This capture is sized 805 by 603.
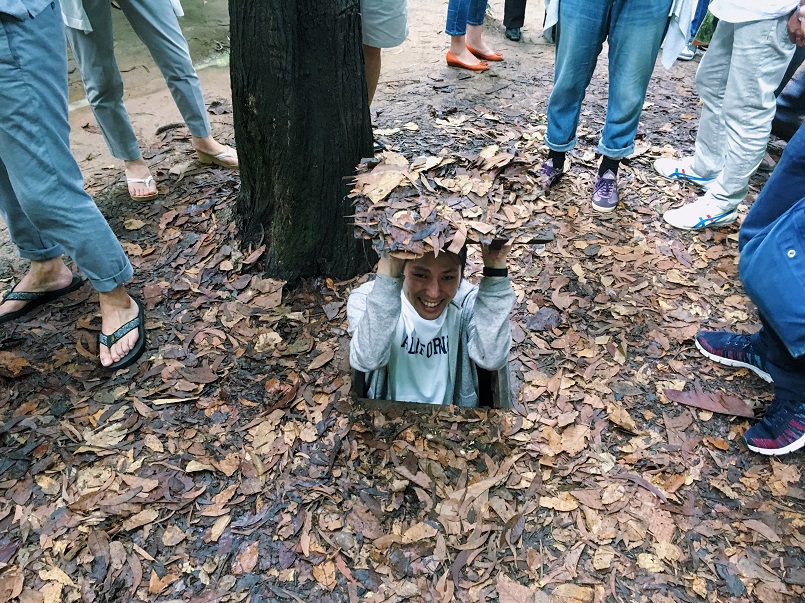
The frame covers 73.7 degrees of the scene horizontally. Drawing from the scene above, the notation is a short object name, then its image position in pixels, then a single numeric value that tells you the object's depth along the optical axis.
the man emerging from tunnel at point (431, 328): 2.23
